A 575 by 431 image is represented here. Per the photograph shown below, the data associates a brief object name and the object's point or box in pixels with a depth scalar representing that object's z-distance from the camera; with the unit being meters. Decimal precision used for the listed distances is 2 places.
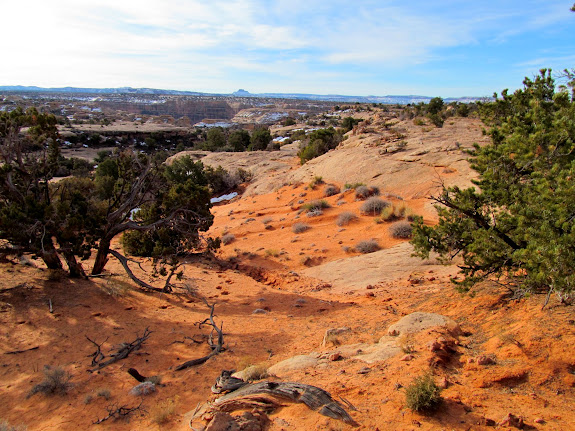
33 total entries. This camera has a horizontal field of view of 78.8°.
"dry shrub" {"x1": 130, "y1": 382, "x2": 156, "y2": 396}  5.32
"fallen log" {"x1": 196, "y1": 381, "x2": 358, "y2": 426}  4.04
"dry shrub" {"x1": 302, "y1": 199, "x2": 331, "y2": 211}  18.45
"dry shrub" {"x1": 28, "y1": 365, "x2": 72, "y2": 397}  5.29
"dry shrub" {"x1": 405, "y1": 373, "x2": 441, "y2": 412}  3.76
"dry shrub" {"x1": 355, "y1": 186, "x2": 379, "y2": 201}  18.75
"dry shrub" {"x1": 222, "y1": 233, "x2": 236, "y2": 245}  16.24
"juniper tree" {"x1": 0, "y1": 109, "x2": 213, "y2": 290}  8.25
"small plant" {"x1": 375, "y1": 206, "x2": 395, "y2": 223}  14.77
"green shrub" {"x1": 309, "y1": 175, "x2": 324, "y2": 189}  22.52
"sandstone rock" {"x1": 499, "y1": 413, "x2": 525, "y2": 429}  3.38
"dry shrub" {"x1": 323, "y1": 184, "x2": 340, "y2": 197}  20.79
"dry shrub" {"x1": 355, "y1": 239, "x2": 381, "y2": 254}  12.73
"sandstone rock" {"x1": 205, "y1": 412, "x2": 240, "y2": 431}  3.81
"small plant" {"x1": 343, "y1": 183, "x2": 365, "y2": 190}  20.02
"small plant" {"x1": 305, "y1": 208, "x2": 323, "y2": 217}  17.73
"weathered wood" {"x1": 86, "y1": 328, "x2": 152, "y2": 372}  6.08
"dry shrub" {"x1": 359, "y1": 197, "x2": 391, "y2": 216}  16.36
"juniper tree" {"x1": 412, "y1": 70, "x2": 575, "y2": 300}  4.26
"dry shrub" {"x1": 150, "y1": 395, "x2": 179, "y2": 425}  4.61
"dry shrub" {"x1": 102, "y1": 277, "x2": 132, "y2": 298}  9.36
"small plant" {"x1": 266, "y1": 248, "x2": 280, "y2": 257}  13.99
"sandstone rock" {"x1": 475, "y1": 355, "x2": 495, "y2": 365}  4.52
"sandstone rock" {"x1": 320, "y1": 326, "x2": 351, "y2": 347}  6.61
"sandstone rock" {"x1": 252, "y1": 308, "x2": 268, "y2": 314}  9.07
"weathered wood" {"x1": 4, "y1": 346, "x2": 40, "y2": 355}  6.32
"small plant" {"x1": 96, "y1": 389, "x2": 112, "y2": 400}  5.21
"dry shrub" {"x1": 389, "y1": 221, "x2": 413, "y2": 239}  13.11
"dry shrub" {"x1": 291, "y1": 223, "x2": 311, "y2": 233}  16.06
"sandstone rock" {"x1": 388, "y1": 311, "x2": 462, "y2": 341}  5.81
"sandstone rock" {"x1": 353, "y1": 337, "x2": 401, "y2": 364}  5.30
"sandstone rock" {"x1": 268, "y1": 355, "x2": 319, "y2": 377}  5.52
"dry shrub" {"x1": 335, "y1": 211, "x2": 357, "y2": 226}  15.91
